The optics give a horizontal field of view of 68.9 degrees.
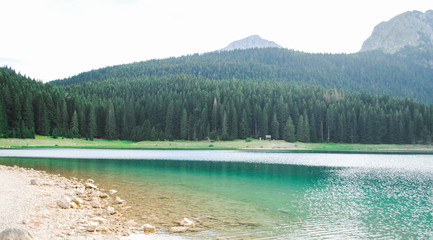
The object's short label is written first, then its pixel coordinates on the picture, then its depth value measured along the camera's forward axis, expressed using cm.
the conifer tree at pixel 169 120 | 11113
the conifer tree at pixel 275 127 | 10856
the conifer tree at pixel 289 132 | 10475
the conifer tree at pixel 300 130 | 10575
